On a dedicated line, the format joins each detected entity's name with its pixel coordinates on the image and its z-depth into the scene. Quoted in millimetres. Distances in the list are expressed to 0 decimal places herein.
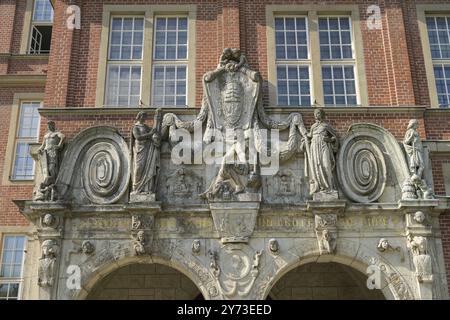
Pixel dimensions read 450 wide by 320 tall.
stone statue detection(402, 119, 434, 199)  11836
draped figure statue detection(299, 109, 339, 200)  11828
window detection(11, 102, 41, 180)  16531
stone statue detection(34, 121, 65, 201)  11711
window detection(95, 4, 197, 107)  13305
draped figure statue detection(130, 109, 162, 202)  11750
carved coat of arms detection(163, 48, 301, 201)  11945
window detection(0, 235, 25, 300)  15023
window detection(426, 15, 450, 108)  13617
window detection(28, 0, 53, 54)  19359
